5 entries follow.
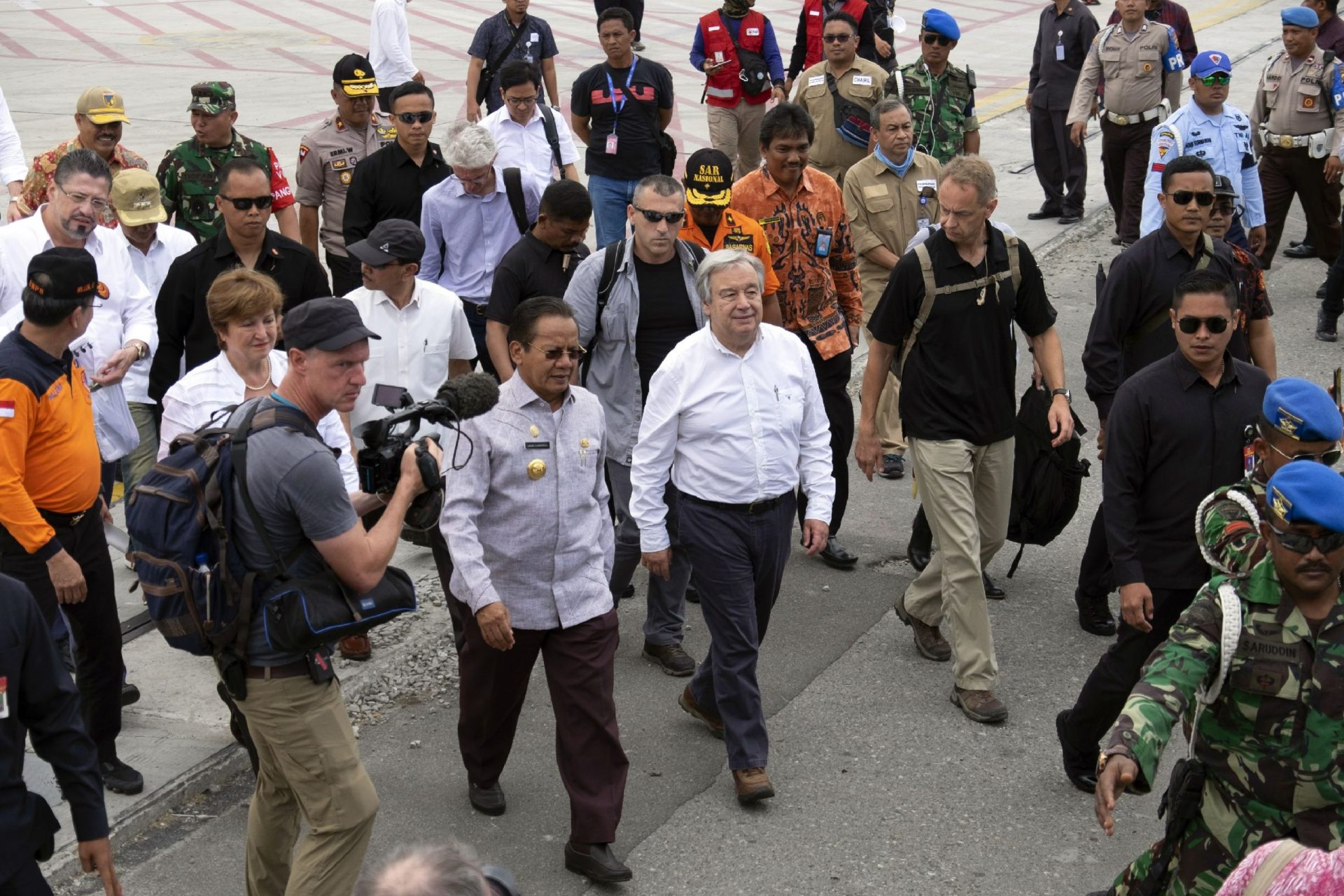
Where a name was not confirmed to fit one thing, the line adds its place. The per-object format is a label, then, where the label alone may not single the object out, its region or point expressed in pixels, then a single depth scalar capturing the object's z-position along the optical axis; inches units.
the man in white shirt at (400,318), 272.1
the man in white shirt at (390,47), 513.3
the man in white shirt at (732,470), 233.6
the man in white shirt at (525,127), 391.9
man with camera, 174.9
